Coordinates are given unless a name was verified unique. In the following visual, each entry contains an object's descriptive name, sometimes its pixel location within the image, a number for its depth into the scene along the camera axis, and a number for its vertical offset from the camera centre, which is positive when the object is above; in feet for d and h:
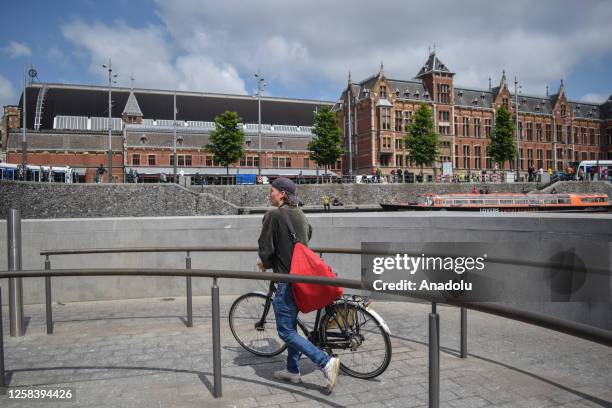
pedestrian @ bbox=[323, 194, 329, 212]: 129.72 -0.19
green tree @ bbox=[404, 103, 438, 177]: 184.65 +24.45
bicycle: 13.76 -3.99
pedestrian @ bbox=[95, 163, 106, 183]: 126.93 +8.59
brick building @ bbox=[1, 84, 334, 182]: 231.50 +39.32
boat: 92.68 -0.50
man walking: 13.79 -1.53
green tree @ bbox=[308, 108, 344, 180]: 184.14 +24.76
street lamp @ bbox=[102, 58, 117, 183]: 141.85 +40.66
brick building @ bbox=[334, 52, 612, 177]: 224.94 +40.79
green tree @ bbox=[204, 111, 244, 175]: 182.50 +25.04
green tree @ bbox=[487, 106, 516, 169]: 204.85 +26.76
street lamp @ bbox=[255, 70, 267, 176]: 164.71 +42.41
